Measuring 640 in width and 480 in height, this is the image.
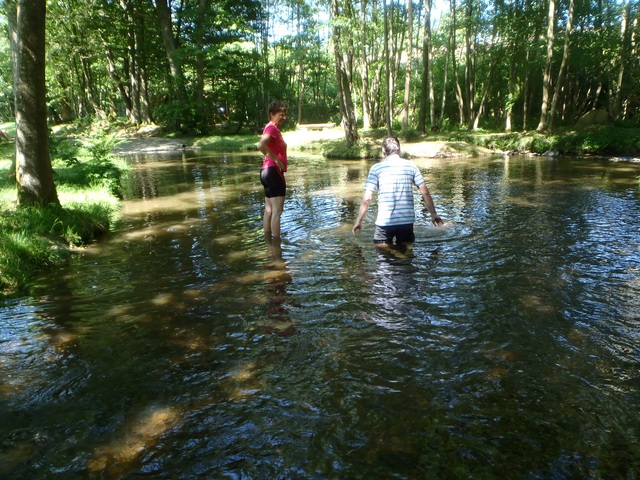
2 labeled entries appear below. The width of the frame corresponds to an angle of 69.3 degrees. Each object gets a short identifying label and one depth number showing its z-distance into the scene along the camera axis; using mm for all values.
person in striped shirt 6781
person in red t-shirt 7289
